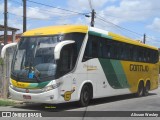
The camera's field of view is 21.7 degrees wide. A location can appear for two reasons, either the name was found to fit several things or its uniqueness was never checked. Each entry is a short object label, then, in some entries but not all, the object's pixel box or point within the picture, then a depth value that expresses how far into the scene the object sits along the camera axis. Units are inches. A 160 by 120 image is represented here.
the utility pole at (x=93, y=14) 1557.6
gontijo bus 594.5
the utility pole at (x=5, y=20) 1514.5
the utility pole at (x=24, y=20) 1299.2
